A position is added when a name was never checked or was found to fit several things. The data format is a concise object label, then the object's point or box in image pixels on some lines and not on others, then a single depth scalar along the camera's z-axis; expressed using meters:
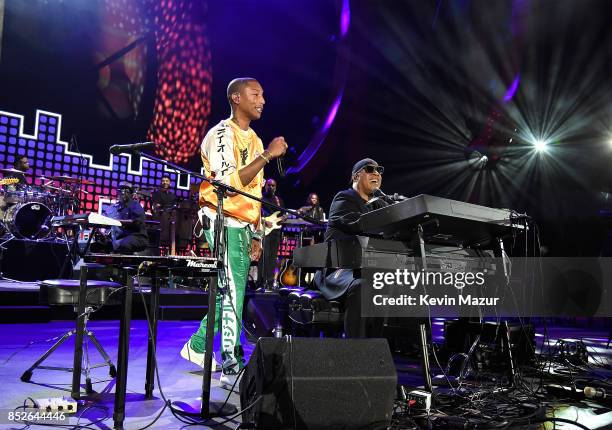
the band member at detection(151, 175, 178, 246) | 10.71
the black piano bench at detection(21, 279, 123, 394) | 3.10
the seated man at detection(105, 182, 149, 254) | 8.88
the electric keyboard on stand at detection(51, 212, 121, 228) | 4.14
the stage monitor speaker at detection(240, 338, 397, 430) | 1.99
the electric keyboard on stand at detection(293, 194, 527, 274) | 2.64
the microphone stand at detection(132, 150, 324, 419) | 2.48
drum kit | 7.91
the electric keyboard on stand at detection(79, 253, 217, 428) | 2.26
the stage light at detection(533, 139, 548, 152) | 11.86
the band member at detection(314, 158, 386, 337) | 3.21
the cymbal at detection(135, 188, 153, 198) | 10.34
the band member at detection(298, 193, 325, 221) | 9.70
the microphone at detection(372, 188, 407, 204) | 2.98
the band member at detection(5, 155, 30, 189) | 8.36
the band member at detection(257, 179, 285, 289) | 9.14
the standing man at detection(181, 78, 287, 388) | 3.27
